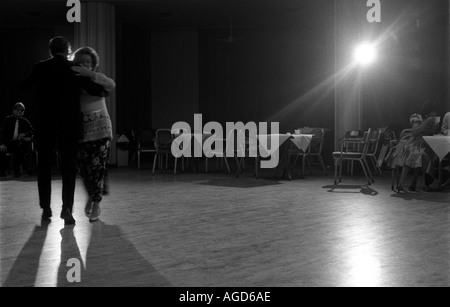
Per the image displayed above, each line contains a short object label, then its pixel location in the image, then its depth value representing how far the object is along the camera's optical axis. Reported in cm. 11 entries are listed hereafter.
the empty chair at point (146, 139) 1044
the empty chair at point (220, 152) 892
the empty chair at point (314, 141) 930
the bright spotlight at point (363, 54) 951
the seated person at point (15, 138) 863
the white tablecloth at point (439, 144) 609
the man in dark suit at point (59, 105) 375
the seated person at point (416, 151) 625
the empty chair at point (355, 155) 717
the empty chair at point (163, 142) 923
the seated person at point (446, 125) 673
